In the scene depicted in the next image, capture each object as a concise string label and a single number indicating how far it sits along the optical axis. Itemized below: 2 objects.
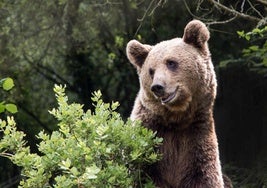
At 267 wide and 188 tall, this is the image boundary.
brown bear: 12.40
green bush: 11.12
